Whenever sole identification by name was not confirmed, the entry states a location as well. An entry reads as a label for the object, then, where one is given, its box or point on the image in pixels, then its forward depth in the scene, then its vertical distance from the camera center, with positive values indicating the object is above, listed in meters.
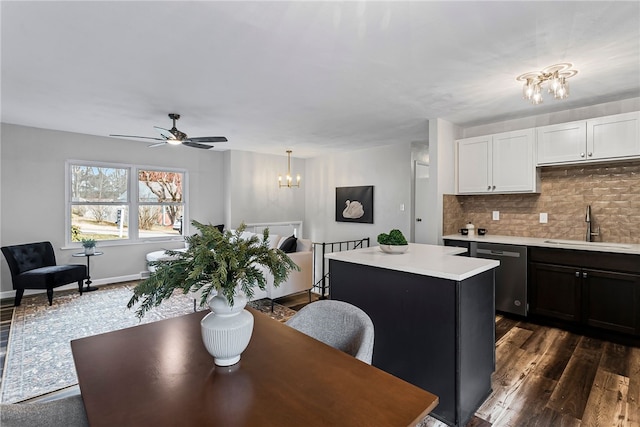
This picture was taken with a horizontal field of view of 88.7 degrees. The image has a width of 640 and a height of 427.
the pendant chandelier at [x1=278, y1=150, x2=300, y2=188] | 6.65 +0.69
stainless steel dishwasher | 3.61 -0.73
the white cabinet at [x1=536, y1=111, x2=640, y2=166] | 3.12 +0.73
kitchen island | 1.96 -0.70
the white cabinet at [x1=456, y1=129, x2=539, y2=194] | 3.74 +0.58
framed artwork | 6.07 +0.15
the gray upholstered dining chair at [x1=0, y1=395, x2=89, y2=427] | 0.91 -0.63
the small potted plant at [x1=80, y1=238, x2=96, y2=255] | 4.73 -0.49
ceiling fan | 3.81 +0.88
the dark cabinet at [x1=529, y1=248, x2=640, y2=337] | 3.02 -0.77
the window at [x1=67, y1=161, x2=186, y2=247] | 5.16 +0.18
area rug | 2.49 -1.23
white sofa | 4.40 -0.92
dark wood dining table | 0.87 -0.54
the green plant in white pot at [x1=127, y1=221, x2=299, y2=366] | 1.10 -0.23
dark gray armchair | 4.12 -0.75
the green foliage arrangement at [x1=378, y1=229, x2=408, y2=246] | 2.65 -0.22
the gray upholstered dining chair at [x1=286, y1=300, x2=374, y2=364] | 1.33 -0.52
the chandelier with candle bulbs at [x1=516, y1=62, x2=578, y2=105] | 2.60 +1.09
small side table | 4.72 -0.94
